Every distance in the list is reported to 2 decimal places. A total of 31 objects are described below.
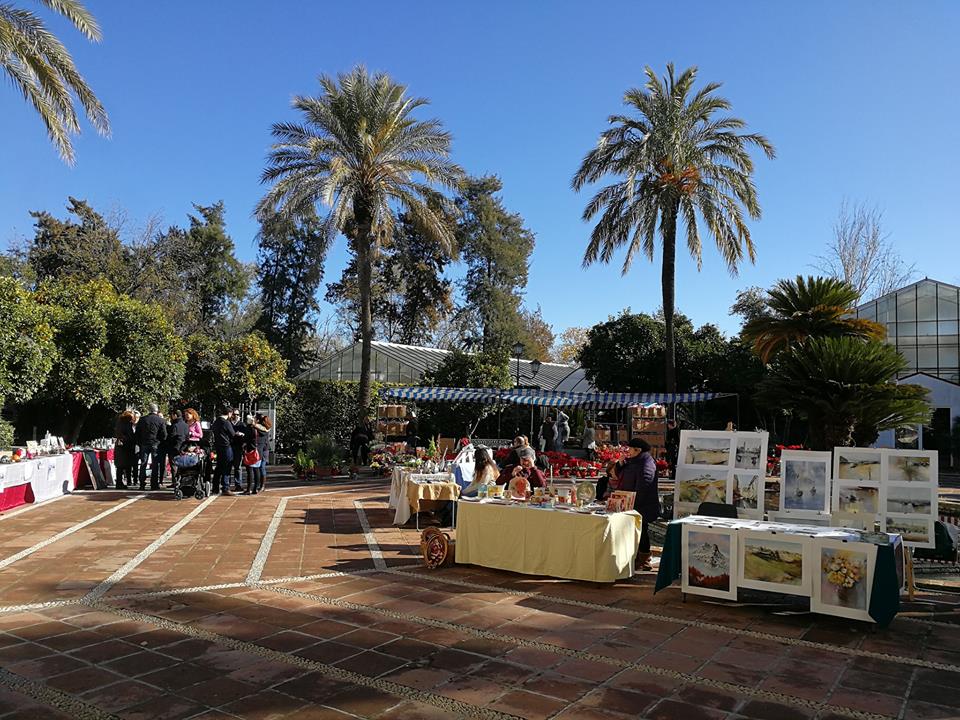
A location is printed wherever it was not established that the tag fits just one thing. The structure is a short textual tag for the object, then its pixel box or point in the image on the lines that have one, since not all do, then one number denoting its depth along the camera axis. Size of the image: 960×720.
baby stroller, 12.34
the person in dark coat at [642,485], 7.68
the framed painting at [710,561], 6.09
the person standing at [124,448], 13.40
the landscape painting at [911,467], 7.14
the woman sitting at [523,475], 7.66
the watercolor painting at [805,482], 7.70
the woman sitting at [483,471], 8.87
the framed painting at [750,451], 8.09
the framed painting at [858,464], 7.33
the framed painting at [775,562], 5.79
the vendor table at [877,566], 5.44
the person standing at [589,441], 17.81
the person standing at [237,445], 12.98
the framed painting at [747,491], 7.94
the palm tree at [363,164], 18.31
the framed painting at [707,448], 8.27
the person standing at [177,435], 12.92
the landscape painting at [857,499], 7.24
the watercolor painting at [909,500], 7.10
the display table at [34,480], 10.68
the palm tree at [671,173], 18.55
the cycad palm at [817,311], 12.40
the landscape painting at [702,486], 8.14
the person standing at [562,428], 20.50
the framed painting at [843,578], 5.53
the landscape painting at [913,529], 6.98
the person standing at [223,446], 12.66
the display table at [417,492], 9.96
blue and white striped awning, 18.22
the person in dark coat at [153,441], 13.45
